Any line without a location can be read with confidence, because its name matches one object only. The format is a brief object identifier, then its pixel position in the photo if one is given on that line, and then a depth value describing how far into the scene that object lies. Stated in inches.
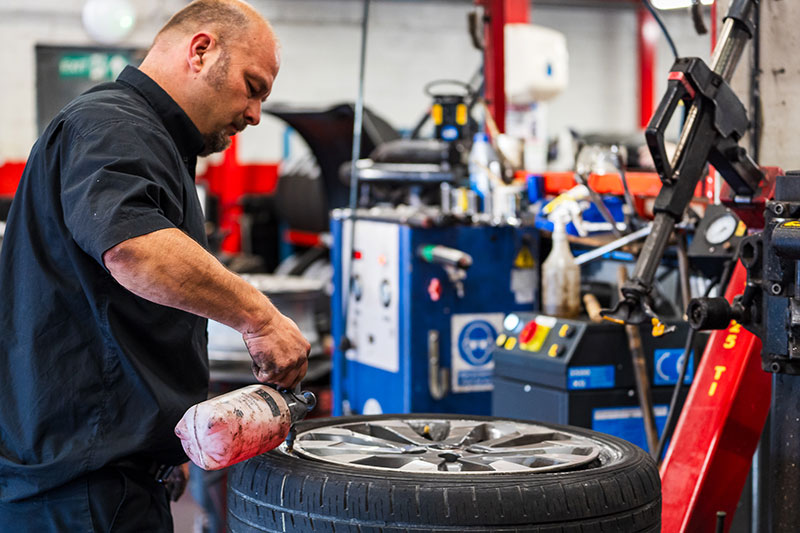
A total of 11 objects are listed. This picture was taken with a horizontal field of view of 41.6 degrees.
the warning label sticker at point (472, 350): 151.6
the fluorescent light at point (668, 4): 117.2
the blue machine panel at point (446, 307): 149.7
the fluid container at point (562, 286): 124.0
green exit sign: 424.2
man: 63.5
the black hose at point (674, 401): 98.3
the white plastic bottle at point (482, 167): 160.6
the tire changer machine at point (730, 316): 69.0
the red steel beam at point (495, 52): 201.3
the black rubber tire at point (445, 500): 60.6
